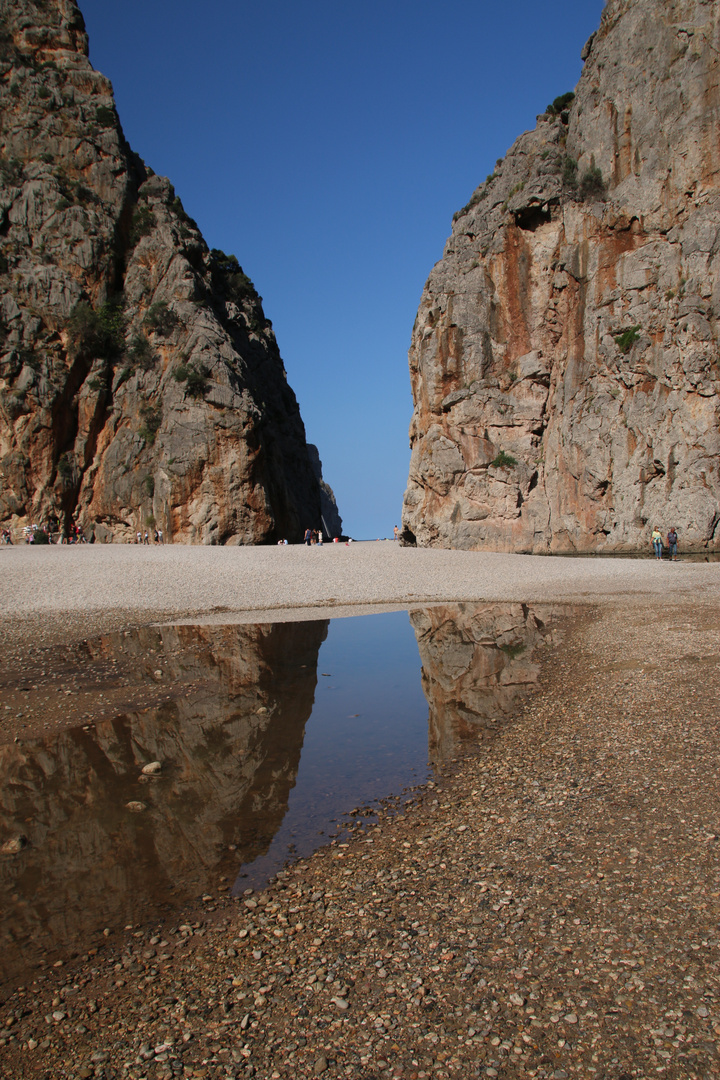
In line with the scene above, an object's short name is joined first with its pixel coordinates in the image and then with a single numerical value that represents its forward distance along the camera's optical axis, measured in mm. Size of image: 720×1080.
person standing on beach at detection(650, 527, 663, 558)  29000
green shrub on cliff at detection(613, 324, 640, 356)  33219
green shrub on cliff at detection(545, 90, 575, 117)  42531
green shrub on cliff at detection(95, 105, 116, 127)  48500
